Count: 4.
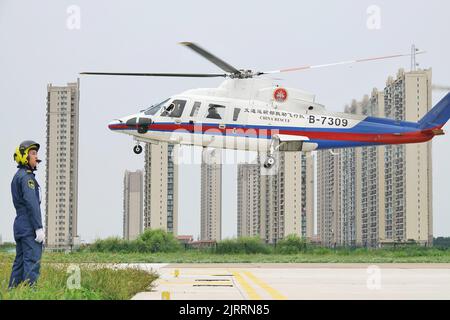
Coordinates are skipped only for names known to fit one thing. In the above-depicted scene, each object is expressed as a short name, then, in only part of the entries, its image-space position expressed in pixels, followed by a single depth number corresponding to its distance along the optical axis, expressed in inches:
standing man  450.6
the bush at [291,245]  1627.7
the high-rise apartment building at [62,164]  2078.0
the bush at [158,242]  1700.3
